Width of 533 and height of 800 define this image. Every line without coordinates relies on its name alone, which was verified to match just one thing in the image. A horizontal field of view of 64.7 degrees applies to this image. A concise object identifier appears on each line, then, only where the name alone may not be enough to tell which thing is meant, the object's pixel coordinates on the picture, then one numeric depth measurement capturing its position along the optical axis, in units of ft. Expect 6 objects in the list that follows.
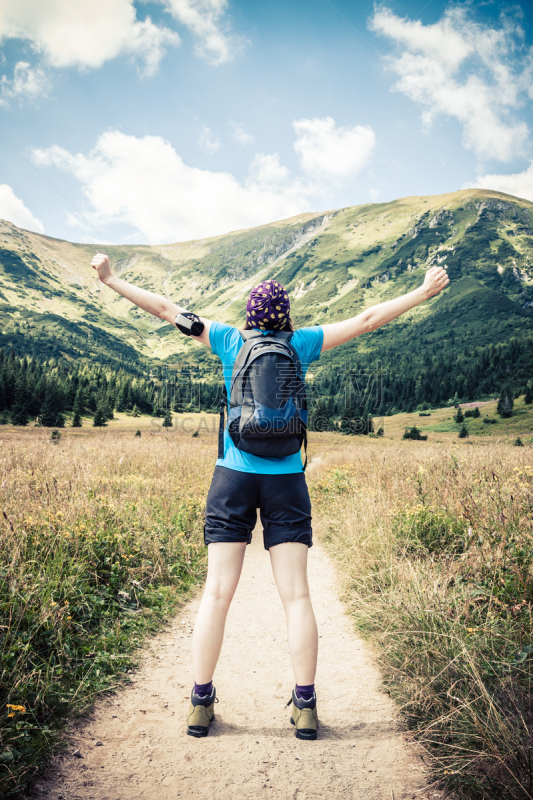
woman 8.54
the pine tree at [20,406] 217.56
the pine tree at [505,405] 282.17
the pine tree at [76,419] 221.46
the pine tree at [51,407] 216.33
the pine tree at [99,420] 235.01
